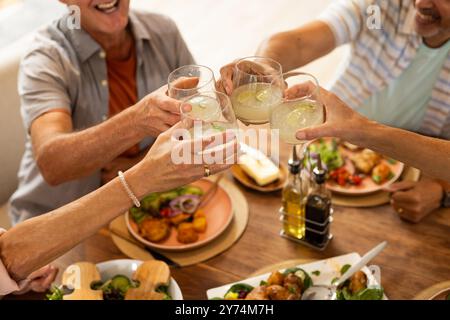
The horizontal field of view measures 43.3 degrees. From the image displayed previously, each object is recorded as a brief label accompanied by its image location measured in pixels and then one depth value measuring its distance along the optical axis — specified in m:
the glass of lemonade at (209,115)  1.06
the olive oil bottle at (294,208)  1.55
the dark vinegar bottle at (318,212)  1.51
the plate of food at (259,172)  1.74
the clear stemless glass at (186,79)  1.23
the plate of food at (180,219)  1.61
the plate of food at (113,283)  1.41
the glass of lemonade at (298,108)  1.18
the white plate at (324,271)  1.44
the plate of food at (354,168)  1.71
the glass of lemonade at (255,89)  1.20
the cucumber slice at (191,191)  1.73
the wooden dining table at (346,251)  1.46
